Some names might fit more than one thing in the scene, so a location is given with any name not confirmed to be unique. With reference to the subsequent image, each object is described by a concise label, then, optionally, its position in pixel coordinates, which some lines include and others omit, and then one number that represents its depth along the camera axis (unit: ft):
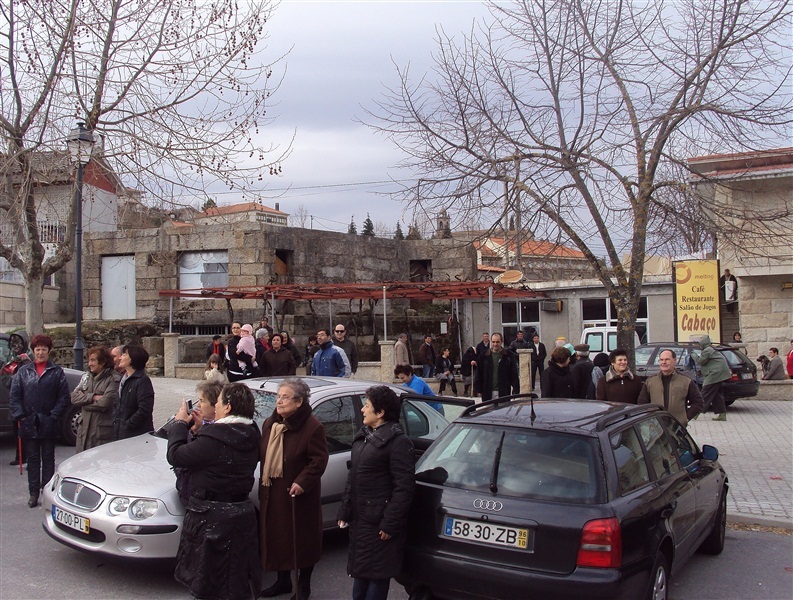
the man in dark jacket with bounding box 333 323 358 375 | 39.22
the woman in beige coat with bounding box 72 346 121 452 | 23.73
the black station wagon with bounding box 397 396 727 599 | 13.39
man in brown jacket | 24.89
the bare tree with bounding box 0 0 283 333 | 35.29
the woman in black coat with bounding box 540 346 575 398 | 29.25
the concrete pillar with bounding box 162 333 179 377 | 66.59
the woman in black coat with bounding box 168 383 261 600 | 14.70
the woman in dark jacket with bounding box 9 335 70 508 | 24.94
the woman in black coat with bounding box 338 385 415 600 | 14.44
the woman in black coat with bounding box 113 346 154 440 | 22.47
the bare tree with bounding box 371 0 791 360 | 30.86
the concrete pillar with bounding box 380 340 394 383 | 58.99
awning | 62.69
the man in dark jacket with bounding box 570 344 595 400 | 29.81
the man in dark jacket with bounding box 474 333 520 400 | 45.19
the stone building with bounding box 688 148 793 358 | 56.80
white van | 69.87
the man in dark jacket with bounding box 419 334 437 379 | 63.93
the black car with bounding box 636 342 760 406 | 53.06
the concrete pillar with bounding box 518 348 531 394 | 61.67
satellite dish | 68.27
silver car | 17.17
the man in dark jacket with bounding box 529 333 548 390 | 66.13
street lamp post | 31.96
